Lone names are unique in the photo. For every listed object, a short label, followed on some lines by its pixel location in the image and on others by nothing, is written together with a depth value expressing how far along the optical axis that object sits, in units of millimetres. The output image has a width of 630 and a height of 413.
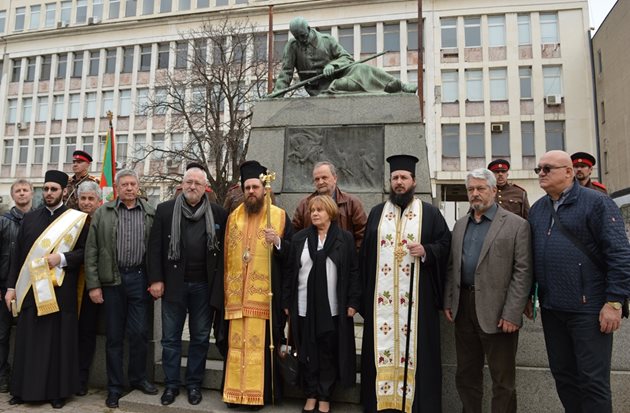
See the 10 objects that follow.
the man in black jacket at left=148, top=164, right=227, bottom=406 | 4395
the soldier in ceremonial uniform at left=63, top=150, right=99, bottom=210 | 6255
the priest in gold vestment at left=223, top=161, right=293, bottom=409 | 4168
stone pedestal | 6258
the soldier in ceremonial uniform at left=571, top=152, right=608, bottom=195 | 5398
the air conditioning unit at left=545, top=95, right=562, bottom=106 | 29859
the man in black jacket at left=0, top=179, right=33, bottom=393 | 5016
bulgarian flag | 10781
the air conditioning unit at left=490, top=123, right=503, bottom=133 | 30391
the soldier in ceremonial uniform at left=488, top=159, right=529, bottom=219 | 5730
